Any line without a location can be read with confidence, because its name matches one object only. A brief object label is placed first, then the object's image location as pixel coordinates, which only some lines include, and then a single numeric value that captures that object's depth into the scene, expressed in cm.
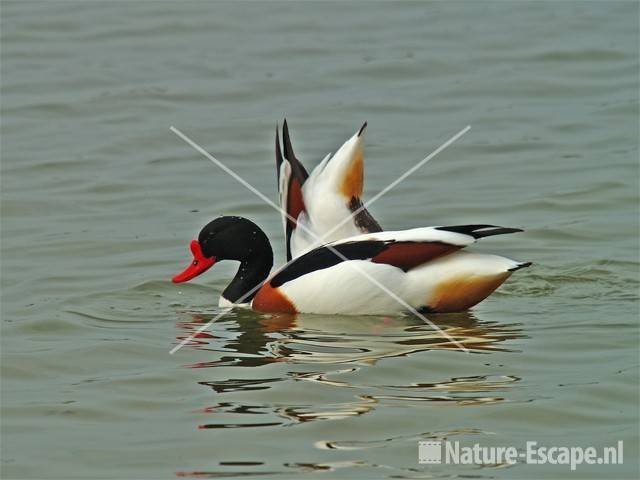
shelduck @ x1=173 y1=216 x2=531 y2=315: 1812
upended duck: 2011
